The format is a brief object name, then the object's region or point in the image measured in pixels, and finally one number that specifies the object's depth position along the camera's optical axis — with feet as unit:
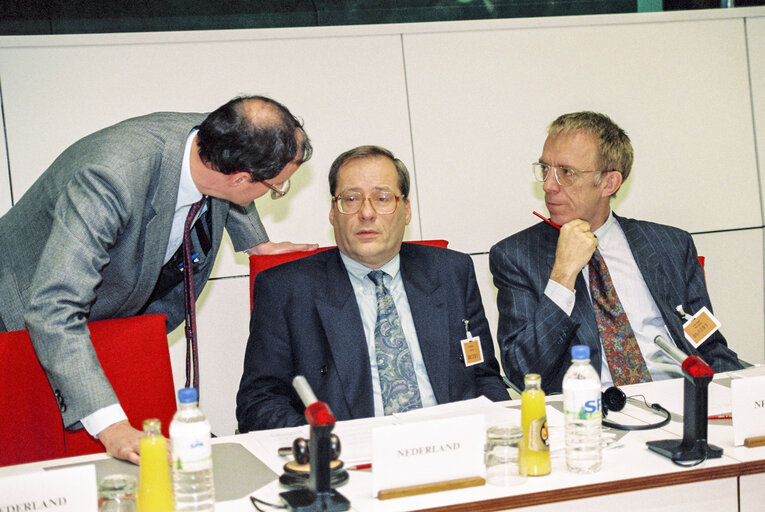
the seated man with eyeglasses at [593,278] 8.23
